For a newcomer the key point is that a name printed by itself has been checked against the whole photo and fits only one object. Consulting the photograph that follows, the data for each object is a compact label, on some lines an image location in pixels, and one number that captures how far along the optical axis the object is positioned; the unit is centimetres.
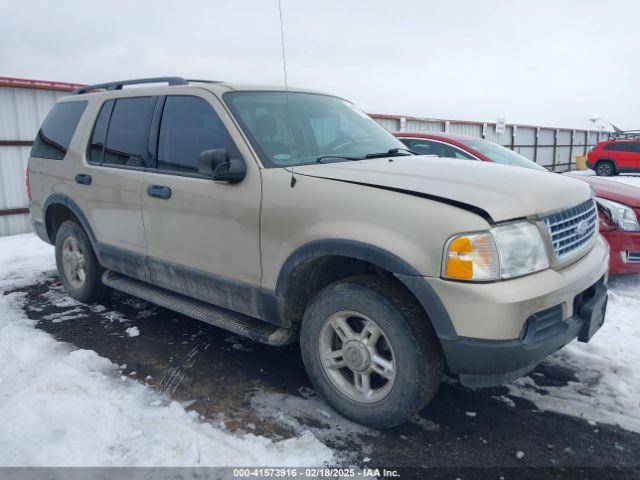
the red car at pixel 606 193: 528
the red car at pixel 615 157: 2088
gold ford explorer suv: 254
